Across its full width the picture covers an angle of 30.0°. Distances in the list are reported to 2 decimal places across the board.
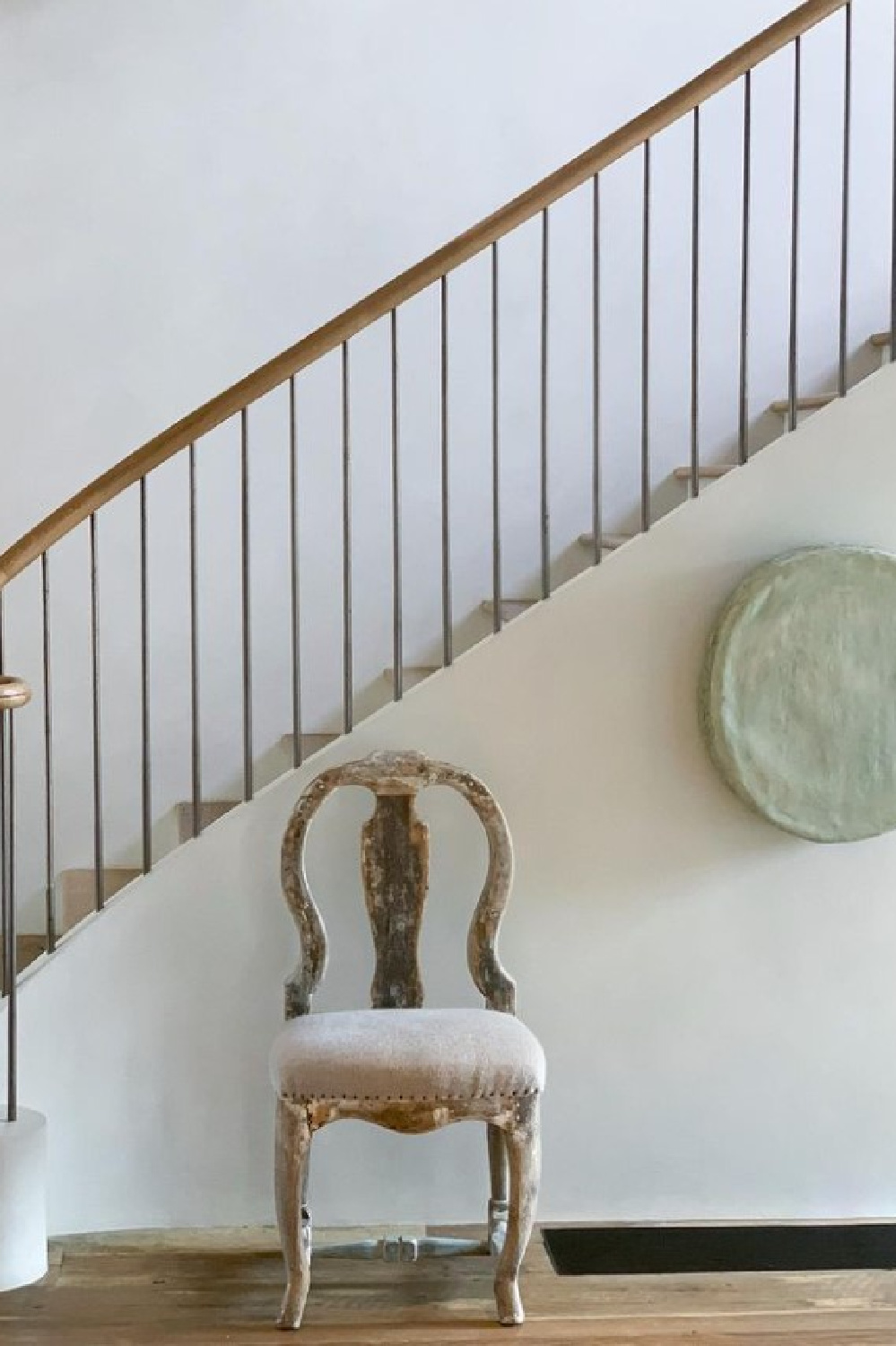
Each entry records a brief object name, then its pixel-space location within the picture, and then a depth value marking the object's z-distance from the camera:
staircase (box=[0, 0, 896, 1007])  4.27
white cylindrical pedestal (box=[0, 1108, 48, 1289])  2.99
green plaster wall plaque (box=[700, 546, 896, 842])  3.28
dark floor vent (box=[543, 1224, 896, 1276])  3.12
